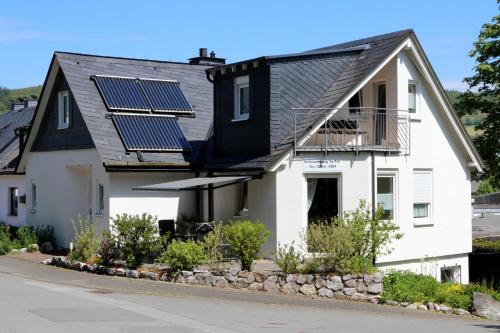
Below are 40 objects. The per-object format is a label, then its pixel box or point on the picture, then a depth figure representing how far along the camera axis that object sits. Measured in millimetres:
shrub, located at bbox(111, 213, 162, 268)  19656
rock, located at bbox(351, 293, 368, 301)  17812
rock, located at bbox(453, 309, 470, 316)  18250
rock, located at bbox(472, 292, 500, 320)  18250
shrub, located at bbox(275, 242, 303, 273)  18219
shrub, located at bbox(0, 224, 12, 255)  25500
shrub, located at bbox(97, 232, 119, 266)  20334
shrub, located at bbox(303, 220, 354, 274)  18000
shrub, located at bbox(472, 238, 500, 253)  28078
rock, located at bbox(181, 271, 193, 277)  18391
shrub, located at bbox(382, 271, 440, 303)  18000
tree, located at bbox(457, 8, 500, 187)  26562
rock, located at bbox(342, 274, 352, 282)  17906
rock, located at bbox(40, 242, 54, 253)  25816
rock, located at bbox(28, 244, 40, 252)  25641
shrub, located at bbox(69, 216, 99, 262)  21531
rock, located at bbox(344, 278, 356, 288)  17922
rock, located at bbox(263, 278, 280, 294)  17891
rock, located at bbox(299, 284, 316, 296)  17844
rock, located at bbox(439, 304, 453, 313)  18139
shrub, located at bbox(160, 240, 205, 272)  18422
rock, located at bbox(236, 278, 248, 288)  18033
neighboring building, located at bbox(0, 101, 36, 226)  30812
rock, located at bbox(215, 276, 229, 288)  18172
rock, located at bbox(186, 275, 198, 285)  18359
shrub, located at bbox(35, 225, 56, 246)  26438
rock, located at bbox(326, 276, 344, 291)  17875
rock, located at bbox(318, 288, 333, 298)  17797
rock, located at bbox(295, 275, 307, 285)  17938
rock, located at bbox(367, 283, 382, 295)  17938
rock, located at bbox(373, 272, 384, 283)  17984
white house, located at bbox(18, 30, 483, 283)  21172
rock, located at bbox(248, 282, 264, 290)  17953
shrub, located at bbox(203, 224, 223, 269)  18750
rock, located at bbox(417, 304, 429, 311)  17984
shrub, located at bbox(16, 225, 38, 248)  26188
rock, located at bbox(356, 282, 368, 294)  17953
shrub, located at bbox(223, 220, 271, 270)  18406
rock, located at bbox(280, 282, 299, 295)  17859
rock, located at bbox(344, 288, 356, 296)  17859
